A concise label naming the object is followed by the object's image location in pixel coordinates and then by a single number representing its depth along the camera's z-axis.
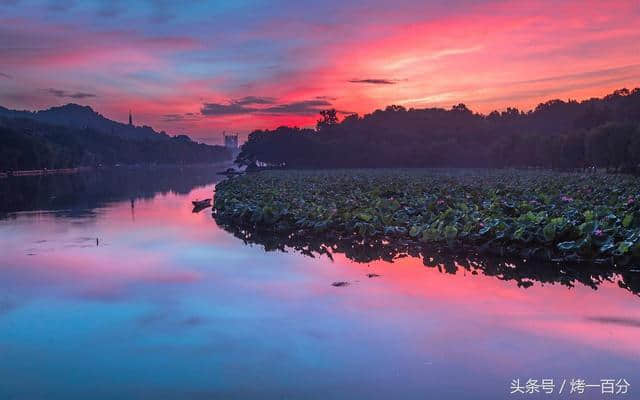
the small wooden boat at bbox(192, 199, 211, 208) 27.18
